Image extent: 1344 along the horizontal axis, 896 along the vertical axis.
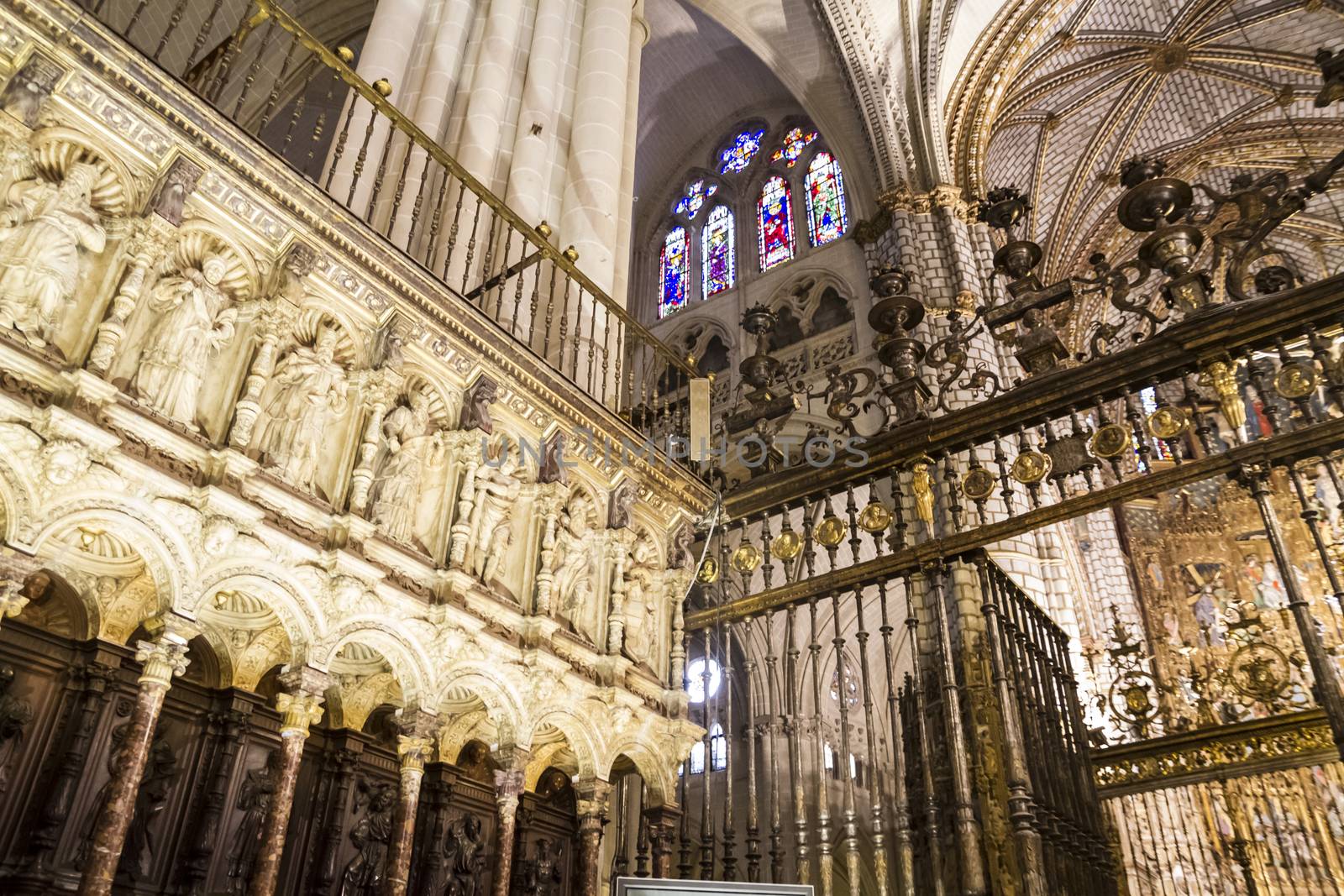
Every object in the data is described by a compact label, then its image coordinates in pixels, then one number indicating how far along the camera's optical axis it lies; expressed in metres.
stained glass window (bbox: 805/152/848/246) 17.67
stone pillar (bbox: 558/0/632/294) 8.62
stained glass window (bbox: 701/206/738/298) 18.67
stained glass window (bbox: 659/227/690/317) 19.19
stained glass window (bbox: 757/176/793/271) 18.23
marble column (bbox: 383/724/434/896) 4.21
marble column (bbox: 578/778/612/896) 5.11
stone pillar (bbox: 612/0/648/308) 9.39
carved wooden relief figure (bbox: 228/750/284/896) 4.59
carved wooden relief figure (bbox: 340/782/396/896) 5.05
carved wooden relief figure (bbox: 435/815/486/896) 5.48
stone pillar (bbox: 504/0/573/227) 8.43
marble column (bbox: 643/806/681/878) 5.52
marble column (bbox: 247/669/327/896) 3.90
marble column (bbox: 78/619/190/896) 3.24
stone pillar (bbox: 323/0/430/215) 8.19
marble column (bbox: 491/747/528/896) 4.72
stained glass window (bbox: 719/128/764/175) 19.88
